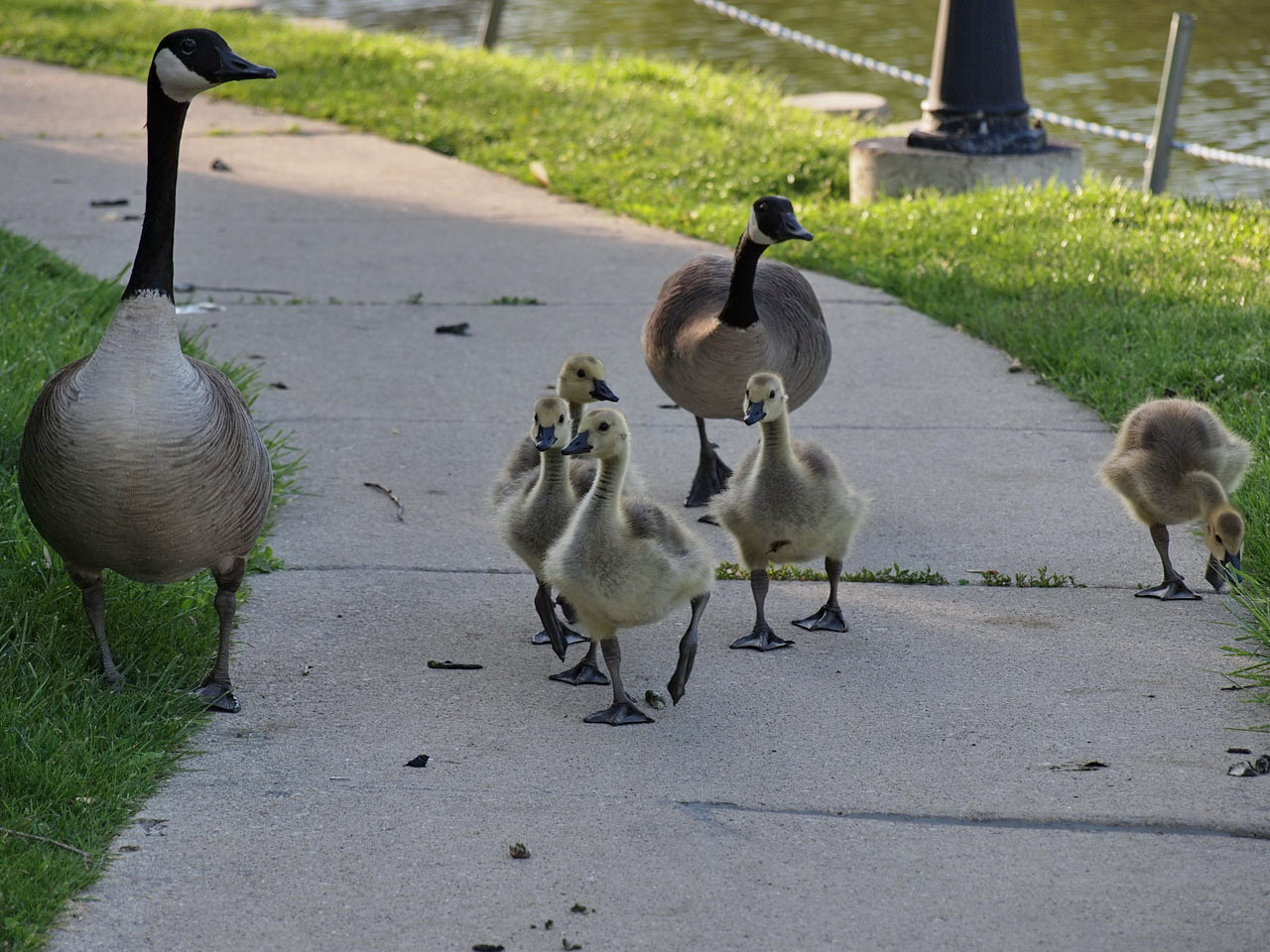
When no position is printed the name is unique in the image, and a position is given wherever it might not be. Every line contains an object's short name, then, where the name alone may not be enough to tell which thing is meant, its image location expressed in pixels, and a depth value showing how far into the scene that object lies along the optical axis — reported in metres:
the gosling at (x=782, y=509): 9.34
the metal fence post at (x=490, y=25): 33.62
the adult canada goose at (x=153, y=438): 7.68
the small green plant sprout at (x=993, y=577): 10.20
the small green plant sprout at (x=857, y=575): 10.33
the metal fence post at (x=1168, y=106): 19.77
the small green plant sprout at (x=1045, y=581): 10.14
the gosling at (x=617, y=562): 8.26
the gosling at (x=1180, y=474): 9.70
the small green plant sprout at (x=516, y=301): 16.66
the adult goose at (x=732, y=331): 11.18
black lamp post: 19.55
